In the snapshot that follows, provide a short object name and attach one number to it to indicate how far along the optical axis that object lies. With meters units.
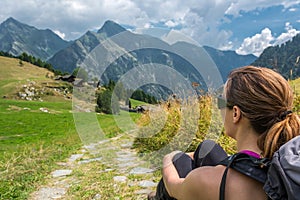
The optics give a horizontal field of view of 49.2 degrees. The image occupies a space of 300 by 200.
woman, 1.39
